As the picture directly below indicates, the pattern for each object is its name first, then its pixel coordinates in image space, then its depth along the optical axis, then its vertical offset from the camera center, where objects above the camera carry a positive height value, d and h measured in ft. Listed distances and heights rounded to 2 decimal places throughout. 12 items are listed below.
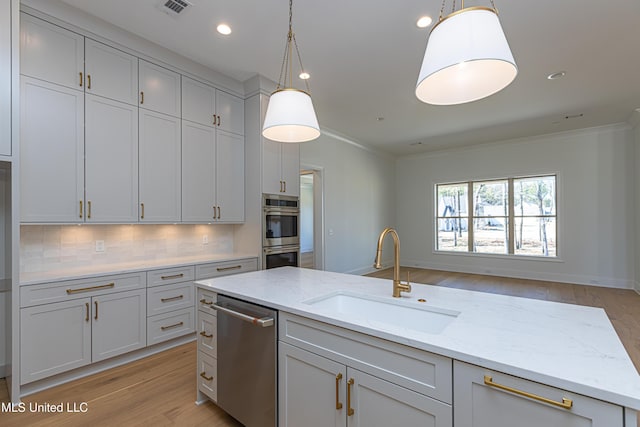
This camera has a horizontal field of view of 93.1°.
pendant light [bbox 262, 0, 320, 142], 6.03 +2.12
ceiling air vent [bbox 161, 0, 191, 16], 7.89 +5.57
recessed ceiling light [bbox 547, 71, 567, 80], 11.54 +5.39
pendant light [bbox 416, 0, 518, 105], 3.60 +2.10
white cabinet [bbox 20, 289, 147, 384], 7.28 -3.08
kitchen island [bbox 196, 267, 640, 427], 2.72 -1.51
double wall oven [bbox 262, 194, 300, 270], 12.43 -0.66
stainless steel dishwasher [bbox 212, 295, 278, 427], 5.21 -2.71
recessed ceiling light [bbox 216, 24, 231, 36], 8.90 +5.57
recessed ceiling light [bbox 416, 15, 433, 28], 8.48 +5.52
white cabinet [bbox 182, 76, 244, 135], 11.08 +4.24
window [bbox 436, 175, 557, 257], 20.51 -0.10
